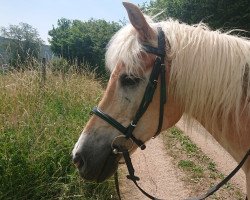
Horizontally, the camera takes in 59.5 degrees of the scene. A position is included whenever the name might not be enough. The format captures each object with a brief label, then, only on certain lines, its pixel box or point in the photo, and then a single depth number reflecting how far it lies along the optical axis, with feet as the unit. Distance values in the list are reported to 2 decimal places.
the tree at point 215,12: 32.66
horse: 4.77
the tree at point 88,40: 57.98
